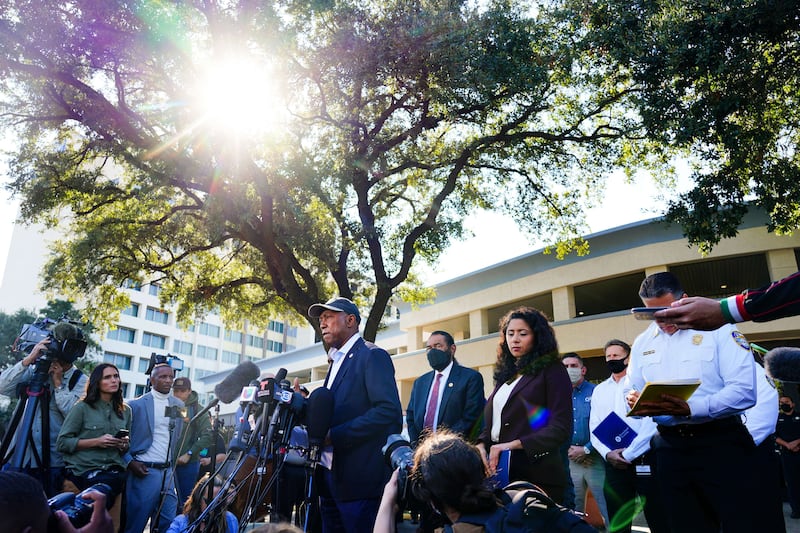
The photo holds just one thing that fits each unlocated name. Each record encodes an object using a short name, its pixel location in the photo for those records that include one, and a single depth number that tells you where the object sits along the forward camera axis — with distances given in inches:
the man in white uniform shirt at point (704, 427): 118.6
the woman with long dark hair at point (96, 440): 197.9
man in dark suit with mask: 215.3
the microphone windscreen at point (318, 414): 136.8
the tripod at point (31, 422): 162.1
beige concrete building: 777.6
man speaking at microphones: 143.8
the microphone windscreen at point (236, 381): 218.1
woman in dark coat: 145.5
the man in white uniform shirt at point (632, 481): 174.2
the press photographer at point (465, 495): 73.1
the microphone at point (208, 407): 161.7
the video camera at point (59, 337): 189.3
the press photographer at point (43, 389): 168.7
